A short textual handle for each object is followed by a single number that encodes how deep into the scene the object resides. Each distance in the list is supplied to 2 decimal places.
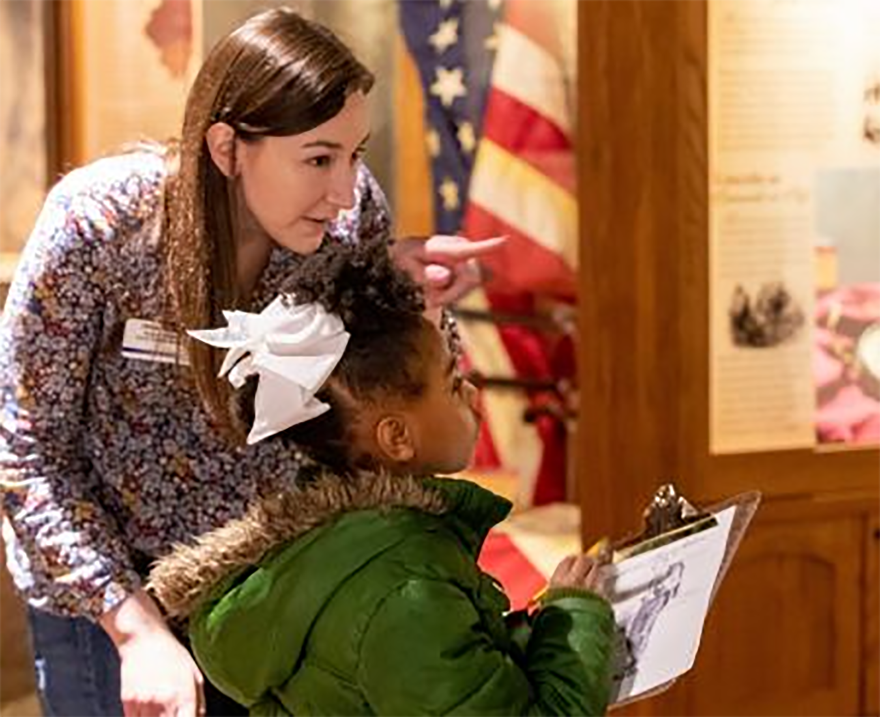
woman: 3.14
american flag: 4.49
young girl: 2.79
